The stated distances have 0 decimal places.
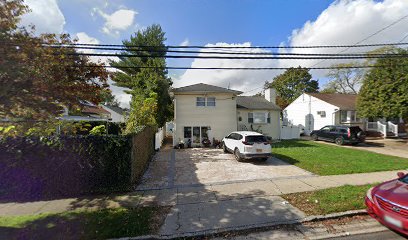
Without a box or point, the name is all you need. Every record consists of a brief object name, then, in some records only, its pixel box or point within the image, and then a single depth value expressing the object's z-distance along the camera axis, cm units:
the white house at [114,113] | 4516
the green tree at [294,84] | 4416
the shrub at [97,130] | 951
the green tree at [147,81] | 1407
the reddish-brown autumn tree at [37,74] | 482
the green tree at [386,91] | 1484
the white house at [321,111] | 2216
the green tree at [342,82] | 3489
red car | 373
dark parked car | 1612
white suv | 1057
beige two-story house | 1698
